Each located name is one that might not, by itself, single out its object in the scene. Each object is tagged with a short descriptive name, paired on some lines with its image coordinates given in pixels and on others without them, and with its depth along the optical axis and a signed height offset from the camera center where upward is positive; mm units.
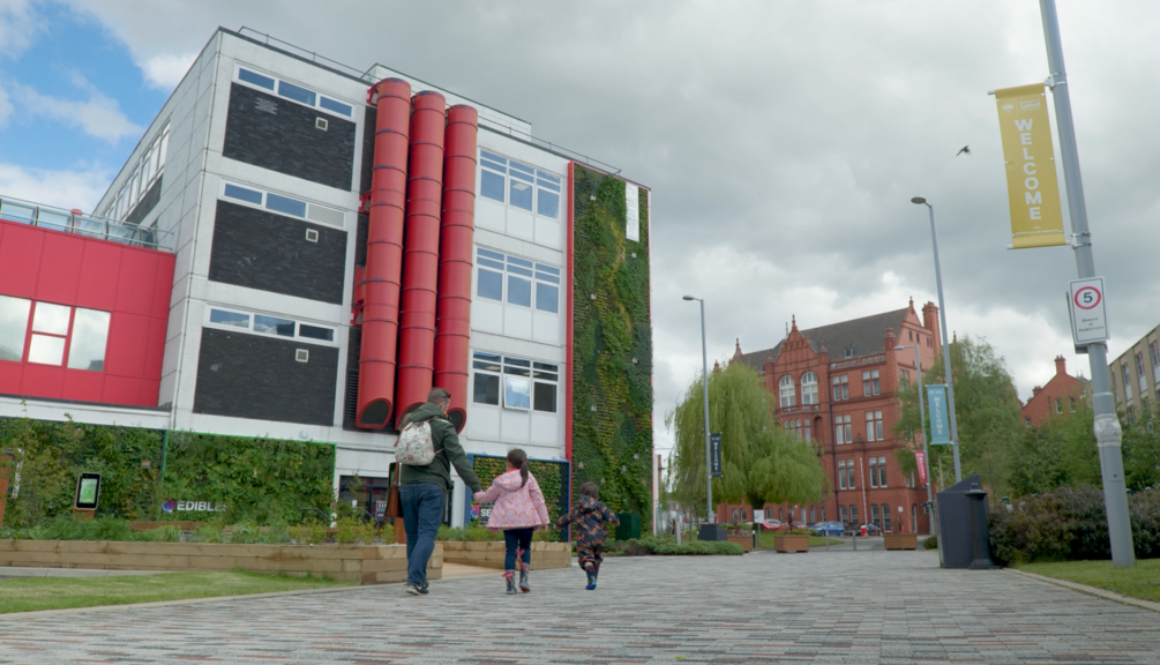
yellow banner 11492 +4768
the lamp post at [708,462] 34531 +1928
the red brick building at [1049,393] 73812 +10439
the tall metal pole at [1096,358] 10141 +1985
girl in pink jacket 9211 -53
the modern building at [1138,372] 55938 +10096
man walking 8375 +172
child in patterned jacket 10539 -226
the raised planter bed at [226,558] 10141 -703
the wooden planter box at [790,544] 33812 -1429
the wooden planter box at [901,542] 34062 -1324
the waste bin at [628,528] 29391 -734
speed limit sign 10984 +2612
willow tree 40531 +2771
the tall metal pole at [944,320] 29141 +6799
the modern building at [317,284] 22312 +6559
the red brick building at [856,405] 74750 +9917
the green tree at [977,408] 46219 +6246
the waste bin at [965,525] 13359 -240
